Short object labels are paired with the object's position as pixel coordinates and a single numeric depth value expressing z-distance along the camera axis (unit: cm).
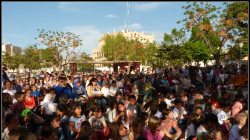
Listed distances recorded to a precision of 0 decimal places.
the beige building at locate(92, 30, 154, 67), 8317
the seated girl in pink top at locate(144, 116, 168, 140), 360
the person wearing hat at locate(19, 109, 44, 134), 395
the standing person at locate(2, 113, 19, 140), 332
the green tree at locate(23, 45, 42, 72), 3368
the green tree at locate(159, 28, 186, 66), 3722
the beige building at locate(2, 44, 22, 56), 7973
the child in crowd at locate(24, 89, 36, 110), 578
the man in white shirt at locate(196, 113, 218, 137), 379
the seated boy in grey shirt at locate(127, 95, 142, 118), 527
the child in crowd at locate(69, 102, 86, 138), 414
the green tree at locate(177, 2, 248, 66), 1634
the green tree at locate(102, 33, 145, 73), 3313
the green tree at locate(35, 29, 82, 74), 2204
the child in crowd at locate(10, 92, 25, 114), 443
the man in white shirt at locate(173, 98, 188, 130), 511
